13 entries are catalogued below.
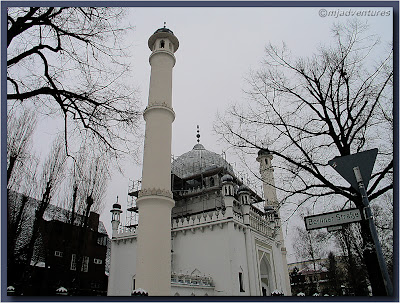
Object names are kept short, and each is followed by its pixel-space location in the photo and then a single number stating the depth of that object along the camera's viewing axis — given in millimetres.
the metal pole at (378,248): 4426
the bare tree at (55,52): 6914
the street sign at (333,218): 5266
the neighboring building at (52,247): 21141
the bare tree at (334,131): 7958
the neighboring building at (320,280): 33091
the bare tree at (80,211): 21938
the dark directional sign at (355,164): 5004
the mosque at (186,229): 16609
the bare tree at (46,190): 18262
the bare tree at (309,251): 37225
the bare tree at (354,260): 23422
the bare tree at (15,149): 11453
